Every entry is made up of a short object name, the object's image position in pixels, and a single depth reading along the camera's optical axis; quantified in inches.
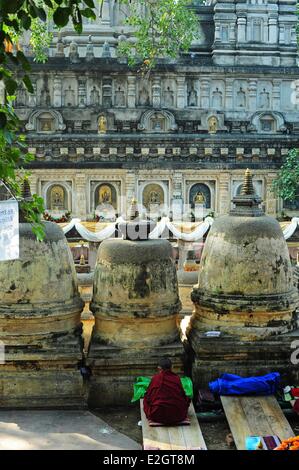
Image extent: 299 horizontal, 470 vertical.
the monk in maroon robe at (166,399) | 275.7
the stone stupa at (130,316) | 318.0
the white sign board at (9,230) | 242.7
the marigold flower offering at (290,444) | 239.2
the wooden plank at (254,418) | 270.2
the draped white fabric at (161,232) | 804.0
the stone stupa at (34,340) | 309.1
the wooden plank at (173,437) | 256.8
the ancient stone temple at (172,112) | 1013.2
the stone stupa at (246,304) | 323.0
